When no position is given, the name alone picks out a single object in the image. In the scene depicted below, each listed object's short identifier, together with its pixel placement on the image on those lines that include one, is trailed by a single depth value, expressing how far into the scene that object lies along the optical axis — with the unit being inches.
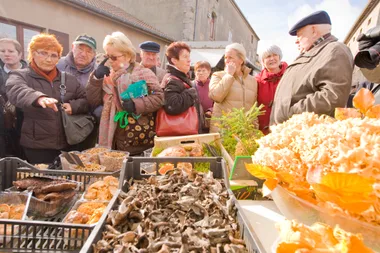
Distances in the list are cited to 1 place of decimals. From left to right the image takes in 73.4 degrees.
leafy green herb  76.8
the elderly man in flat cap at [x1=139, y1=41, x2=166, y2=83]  140.3
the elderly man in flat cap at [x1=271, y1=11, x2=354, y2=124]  77.8
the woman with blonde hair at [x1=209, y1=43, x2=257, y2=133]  118.8
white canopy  485.4
